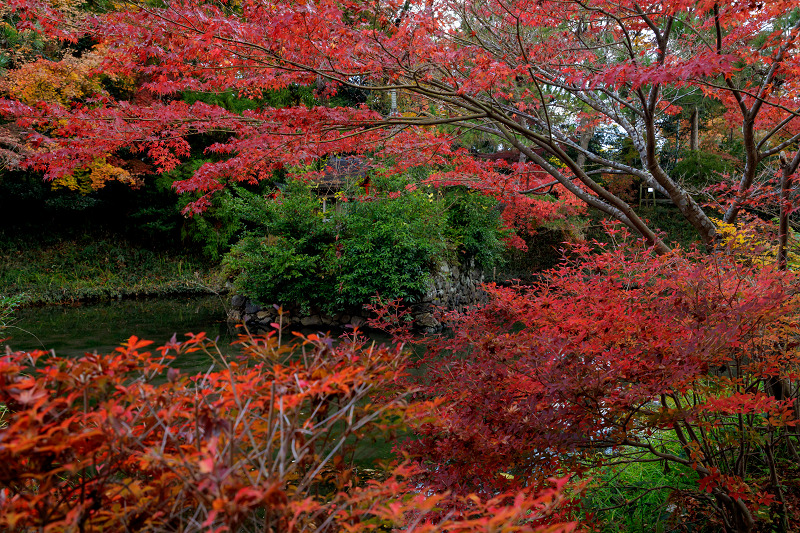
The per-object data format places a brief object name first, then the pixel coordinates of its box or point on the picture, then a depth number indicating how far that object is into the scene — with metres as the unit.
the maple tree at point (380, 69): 3.06
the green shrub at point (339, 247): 9.29
